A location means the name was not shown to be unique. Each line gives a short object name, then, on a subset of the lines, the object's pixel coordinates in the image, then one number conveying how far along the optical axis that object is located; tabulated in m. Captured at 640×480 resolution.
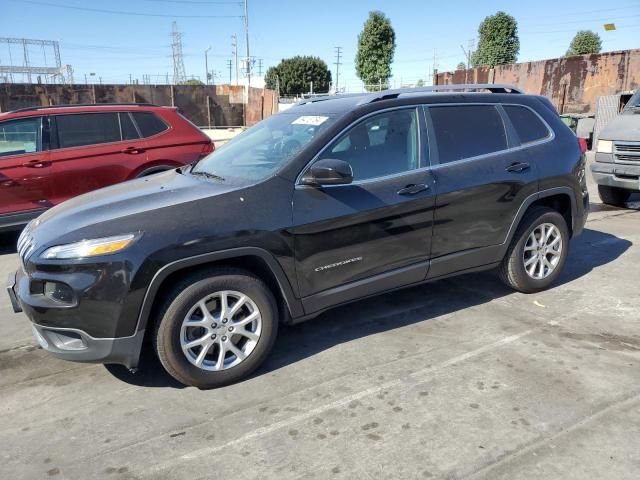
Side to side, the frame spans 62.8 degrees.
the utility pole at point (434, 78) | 25.42
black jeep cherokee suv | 2.96
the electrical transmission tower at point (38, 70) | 77.50
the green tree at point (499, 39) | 61.03
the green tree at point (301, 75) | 76.25
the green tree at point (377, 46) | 59.38
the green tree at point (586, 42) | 76.25
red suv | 6.53
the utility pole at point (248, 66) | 42.33
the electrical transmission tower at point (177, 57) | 95.31
